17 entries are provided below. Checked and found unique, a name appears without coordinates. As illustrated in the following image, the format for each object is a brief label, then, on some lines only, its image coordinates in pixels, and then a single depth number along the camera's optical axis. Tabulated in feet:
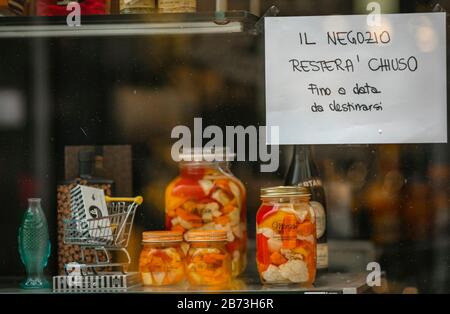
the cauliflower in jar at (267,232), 8.67
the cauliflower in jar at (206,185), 8.93
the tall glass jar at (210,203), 8.91
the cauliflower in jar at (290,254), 8.61
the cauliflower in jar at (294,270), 8.60
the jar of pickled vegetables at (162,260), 8.73
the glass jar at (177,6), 8.97
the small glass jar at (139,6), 9.02
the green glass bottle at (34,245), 9.05
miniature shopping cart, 8.93
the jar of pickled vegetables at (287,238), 8.61
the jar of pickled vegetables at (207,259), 8.65
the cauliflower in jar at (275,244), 8.62
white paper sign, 8.91
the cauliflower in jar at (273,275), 8.64
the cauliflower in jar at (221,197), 8.95
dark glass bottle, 9.07
